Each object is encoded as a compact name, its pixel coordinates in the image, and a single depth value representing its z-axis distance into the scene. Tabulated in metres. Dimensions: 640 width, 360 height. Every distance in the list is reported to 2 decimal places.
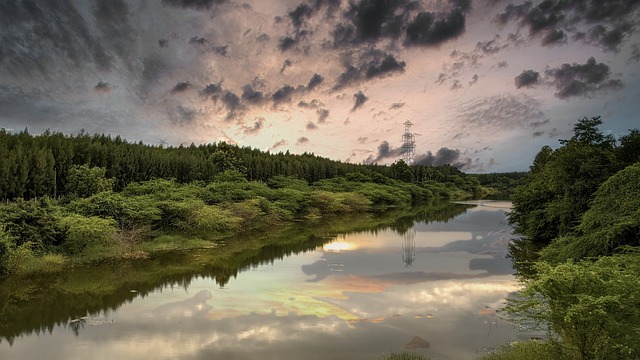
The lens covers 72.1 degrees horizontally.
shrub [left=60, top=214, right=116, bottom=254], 23.95
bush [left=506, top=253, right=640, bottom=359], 8.10
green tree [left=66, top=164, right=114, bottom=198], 40.31
